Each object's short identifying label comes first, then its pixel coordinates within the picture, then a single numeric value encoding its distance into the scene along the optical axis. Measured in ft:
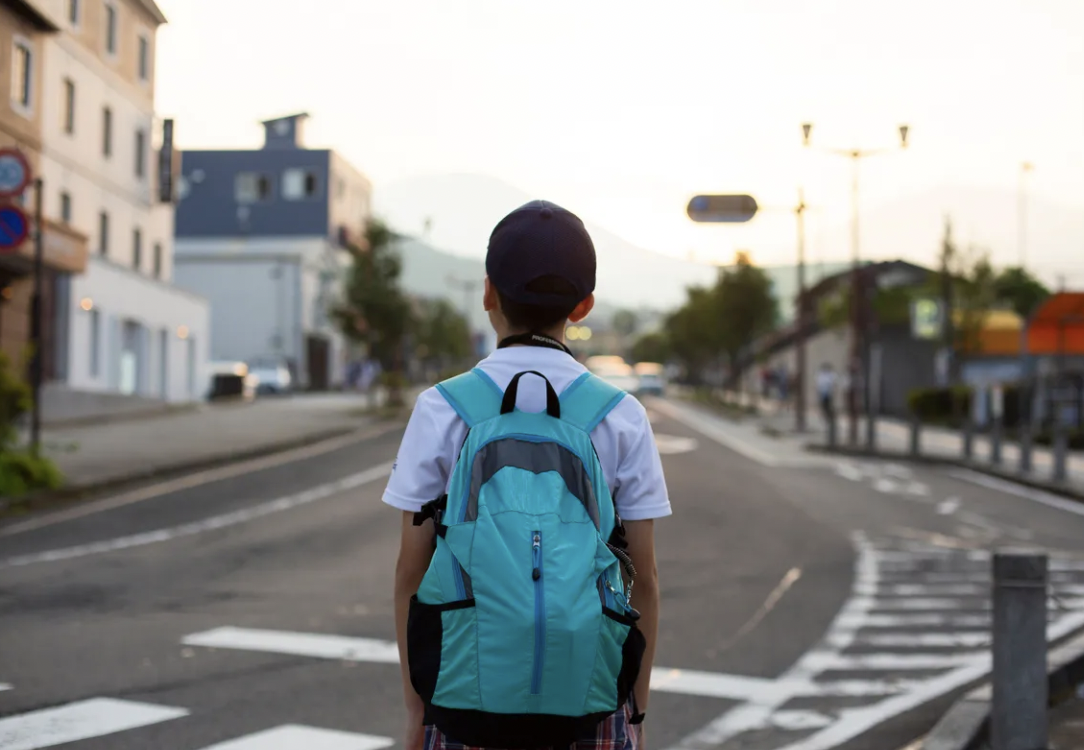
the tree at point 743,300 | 198.90
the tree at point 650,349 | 483.92
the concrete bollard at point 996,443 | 77.66
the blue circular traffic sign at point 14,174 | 47.83
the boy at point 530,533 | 7.55
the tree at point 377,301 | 152.76
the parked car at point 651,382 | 236.63
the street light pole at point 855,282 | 98.02
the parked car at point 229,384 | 169.27
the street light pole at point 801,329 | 129.59
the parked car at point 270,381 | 203.92
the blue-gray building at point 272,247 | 240.94
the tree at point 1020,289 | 309.83
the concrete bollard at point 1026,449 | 69.92
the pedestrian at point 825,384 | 139.03
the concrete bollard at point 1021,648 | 17.83
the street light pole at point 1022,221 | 257.05
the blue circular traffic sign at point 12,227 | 49.03
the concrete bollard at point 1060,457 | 65.67
